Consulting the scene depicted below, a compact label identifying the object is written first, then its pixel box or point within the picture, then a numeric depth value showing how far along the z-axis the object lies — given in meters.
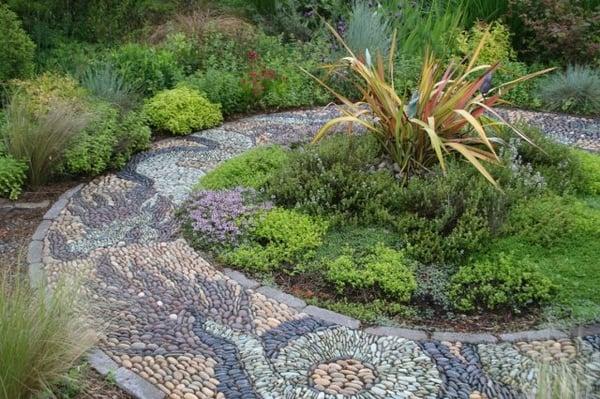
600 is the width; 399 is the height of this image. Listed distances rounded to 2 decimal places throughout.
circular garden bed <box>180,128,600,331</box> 3.65
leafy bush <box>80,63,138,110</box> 6.34
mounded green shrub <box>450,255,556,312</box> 3.62
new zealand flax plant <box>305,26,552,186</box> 4.60
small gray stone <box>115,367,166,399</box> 2.87
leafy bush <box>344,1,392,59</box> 7.83
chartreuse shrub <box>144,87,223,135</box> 6.37
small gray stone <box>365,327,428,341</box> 3.38
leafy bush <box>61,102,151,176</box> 5.20
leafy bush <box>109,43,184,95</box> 6.92
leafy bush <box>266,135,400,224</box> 4.41
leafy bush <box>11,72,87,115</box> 5.52
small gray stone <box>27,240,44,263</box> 4.09
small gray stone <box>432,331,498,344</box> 3.34
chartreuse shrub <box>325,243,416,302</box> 3.73
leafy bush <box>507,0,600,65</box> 7.93
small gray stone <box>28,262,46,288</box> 3.79
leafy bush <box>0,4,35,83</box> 5.96
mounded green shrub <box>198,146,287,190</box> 4.96
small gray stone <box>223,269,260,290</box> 3.85
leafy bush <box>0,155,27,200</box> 4.84
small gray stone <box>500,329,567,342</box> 3.36
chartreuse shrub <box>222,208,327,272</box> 4.03
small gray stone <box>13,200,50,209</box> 4.84
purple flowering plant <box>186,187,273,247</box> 4.28
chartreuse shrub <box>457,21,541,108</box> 7.63
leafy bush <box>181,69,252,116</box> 6.90
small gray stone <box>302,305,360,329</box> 3.50
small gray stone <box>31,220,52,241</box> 4.39
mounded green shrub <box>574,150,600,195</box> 4.77
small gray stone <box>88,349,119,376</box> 3.00
